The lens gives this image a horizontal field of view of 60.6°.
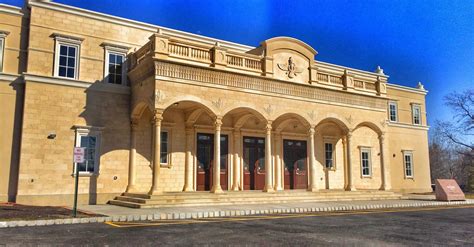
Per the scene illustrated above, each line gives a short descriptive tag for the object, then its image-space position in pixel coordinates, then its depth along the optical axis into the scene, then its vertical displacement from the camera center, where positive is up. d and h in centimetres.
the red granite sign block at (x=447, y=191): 2258 -84
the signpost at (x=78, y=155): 1291 +64
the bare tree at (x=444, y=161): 6620 +252
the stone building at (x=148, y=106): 1703 +322
